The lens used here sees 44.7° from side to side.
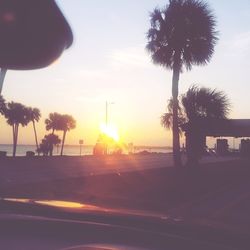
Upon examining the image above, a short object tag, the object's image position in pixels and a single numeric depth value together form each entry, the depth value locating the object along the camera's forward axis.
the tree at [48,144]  44.10
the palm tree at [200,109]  18.28
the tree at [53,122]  55.37
